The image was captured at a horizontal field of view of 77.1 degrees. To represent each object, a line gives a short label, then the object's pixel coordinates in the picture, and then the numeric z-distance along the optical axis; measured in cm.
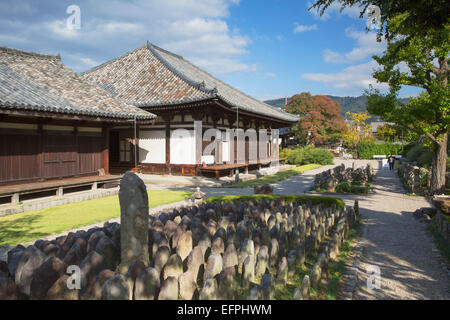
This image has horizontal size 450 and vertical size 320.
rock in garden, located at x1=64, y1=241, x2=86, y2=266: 385
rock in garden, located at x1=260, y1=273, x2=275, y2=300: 317
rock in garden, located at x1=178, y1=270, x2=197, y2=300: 329
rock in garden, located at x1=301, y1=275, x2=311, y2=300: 343
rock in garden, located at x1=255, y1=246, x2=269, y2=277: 419
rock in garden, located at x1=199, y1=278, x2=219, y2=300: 307
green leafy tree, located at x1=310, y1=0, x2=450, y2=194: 1058
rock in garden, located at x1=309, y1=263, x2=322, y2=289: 399
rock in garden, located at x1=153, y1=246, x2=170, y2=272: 379
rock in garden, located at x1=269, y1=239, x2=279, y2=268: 447
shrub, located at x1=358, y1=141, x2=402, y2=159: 4169
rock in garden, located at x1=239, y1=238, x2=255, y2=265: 434
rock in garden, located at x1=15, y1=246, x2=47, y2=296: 328
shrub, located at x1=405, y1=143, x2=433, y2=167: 1966
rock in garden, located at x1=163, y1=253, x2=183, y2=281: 363
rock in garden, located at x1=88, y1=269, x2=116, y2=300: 316
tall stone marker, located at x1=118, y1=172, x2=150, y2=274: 396
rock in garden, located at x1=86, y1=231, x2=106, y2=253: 436
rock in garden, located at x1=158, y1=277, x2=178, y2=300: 307
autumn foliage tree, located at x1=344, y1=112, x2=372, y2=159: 4459
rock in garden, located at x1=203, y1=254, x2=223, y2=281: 370
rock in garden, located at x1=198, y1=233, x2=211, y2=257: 450
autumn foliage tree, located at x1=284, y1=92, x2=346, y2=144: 3878
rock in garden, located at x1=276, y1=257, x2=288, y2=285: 388
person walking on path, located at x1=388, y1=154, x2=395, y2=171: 2583
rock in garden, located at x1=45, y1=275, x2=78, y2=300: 300
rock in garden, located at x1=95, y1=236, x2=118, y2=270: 415
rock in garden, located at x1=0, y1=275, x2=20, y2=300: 295
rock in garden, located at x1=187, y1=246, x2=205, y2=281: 384
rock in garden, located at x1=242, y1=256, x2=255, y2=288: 381
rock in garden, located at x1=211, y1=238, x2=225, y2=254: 438
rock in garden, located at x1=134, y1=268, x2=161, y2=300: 312
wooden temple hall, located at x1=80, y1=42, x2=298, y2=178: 1578
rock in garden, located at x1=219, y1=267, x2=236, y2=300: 329
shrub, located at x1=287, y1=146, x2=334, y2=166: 3019
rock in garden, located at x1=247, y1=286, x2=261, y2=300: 302
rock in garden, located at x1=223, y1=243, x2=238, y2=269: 400
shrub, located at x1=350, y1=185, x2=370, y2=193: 1323
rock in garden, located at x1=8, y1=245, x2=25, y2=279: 364
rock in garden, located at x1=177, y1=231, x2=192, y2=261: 438
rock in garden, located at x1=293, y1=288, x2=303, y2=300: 325
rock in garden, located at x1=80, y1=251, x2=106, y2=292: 336
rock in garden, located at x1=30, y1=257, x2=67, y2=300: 319
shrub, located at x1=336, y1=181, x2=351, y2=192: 1341
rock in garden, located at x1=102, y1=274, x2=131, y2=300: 288
